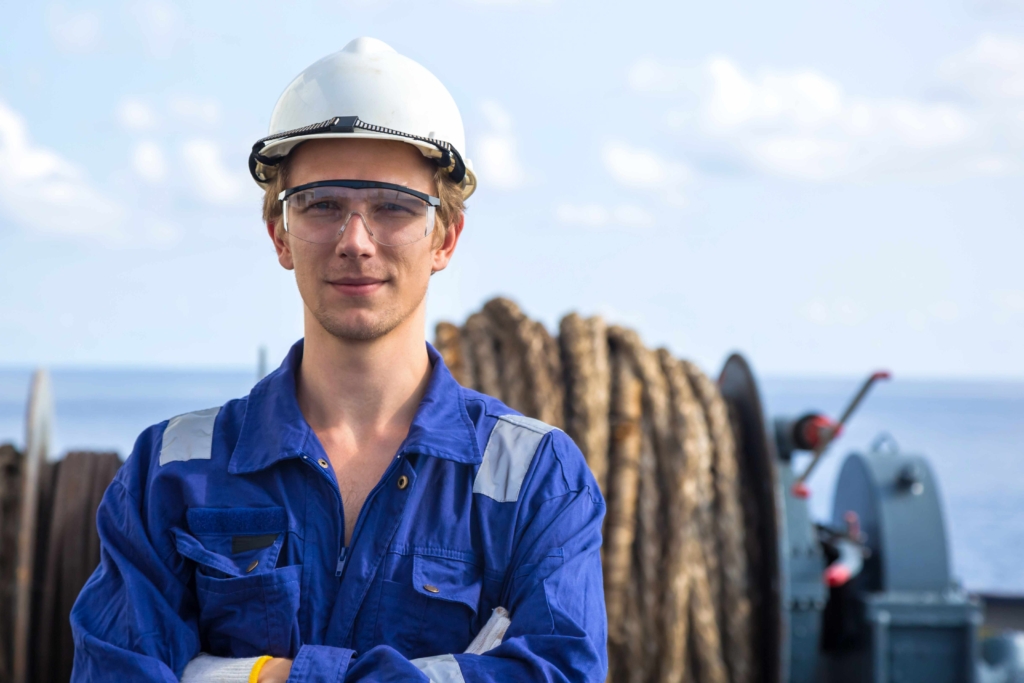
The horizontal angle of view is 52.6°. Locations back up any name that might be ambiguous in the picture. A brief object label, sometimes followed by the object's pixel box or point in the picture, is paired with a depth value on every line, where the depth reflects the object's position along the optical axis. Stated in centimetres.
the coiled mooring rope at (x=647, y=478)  371
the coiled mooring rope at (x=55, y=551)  372
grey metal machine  388
